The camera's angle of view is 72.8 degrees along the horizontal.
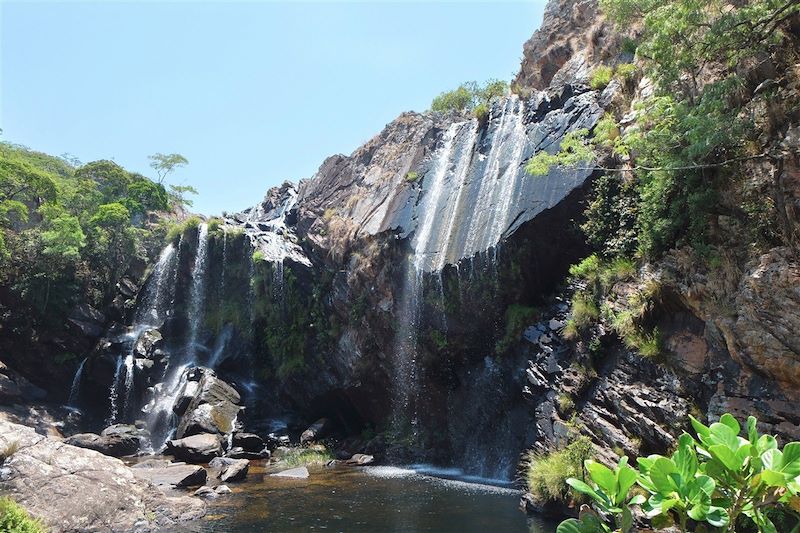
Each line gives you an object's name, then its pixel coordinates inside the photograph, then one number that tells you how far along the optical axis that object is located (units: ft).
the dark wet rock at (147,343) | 88.63
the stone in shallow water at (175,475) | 49.26
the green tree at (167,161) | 177.37
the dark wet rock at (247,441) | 69.26
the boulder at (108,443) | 67.00
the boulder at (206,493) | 46.09
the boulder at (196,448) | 63.46
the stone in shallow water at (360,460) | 64.75
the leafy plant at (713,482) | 15.65
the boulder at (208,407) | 70.95
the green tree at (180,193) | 174.91
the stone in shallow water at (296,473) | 56.24
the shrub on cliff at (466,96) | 96.46
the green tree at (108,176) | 143.31
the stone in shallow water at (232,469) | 53.42
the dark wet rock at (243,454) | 66.73
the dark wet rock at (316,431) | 73.97
